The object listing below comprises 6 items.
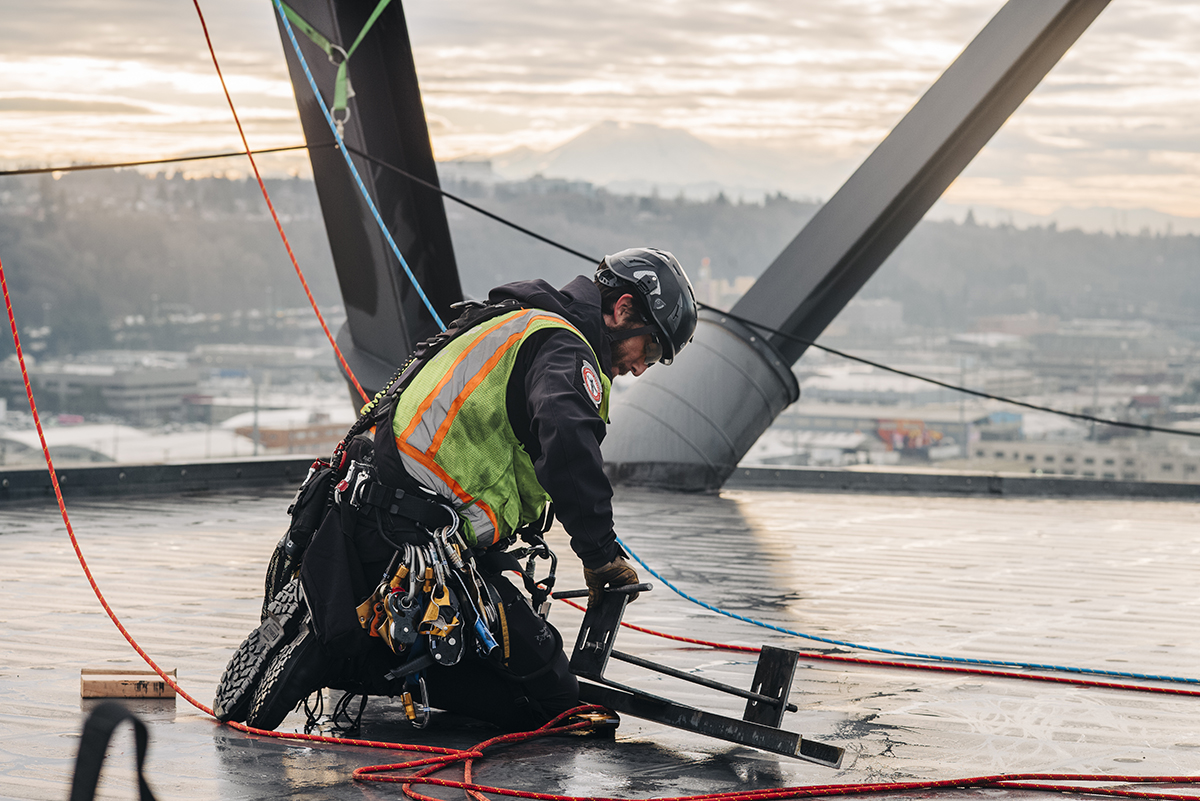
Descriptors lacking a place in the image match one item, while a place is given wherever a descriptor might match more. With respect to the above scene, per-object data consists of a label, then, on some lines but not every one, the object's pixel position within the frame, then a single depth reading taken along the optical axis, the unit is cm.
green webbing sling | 1720
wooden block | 865
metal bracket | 758
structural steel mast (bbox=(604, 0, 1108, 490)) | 2191
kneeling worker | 784
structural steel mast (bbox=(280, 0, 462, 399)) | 1748
